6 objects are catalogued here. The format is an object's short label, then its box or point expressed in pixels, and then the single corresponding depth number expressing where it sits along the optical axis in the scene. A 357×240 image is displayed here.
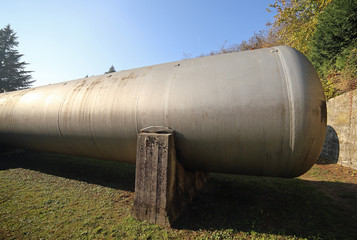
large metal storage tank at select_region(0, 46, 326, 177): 2.35
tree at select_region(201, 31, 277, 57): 22.33
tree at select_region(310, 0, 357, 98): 7.26
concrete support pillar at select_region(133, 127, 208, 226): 2.72
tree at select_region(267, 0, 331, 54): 10.68
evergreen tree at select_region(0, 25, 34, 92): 30.84
